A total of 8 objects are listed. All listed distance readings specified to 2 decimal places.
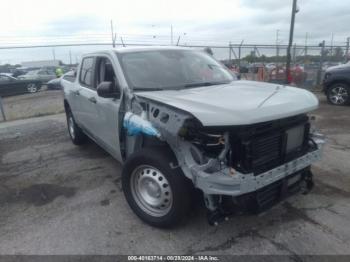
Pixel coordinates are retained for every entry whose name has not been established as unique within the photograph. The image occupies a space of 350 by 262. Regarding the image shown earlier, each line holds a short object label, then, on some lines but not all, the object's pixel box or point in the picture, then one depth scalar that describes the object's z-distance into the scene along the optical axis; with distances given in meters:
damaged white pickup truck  2.70
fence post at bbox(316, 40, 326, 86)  14.52
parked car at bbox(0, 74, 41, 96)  18.70
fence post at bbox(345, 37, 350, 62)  16.19
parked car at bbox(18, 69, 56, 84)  21.62
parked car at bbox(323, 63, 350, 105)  9.86
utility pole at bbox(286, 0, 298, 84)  11.82
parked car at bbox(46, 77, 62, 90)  20.28
